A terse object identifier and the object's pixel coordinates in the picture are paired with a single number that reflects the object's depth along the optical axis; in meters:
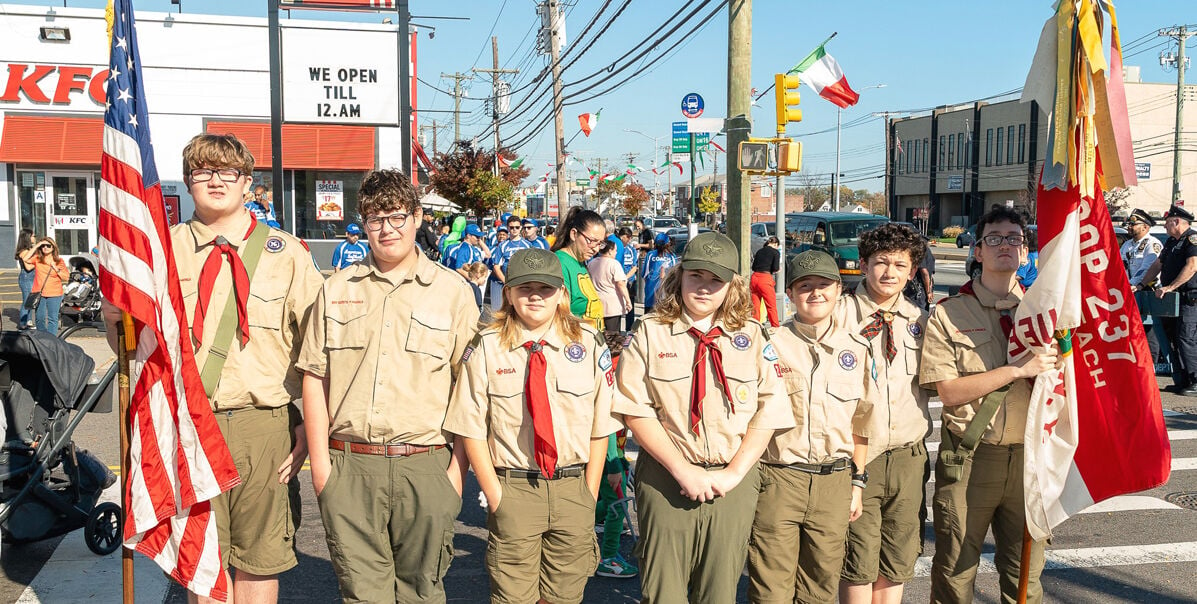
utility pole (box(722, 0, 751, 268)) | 11.77
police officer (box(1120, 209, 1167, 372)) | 11.08
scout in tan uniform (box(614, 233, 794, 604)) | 3.50
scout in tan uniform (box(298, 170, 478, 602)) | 3.48
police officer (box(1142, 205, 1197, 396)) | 9.67
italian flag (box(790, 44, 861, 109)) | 15.29
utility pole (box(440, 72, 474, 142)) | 57.44
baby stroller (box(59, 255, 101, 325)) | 14.23
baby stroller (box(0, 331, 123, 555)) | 4.82
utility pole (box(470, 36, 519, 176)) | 42.81
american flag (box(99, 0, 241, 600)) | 3.47
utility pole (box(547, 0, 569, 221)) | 25.92
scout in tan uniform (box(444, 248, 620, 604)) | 3.51
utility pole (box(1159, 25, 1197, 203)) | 39.12
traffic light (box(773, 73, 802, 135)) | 14.44
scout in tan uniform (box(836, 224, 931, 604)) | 3.85
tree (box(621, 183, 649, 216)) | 80.12
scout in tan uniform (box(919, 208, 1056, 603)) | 3.84
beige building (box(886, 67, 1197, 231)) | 58.44
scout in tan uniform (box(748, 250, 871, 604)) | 3.68
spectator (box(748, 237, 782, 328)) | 7.58
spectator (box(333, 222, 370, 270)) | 11.42
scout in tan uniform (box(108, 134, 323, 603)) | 3.61
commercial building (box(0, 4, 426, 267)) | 23.20
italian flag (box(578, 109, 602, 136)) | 33.24
